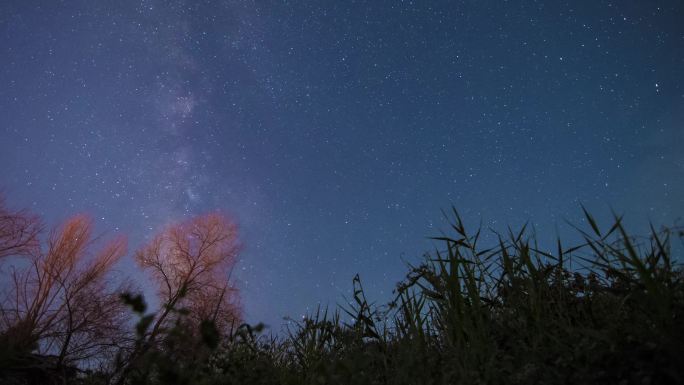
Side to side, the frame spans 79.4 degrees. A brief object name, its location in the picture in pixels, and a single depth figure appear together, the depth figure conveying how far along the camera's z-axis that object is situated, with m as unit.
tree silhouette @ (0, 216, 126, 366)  11.62
